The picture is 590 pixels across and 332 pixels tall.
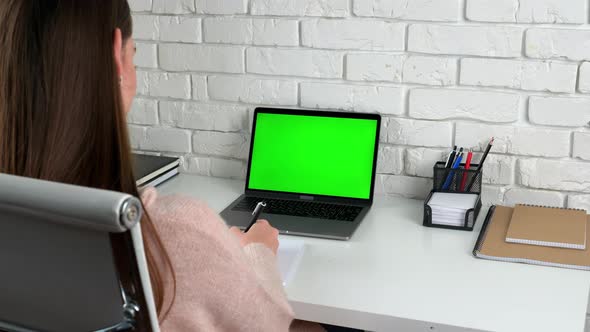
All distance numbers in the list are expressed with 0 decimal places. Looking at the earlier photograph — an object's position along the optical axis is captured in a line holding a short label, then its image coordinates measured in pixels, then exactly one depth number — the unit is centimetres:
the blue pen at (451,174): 165
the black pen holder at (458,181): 163
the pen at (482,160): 163
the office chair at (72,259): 71
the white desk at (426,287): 120
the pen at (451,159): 167
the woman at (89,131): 90
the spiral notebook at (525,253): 138
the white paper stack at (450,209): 155
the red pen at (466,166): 164
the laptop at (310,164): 170
